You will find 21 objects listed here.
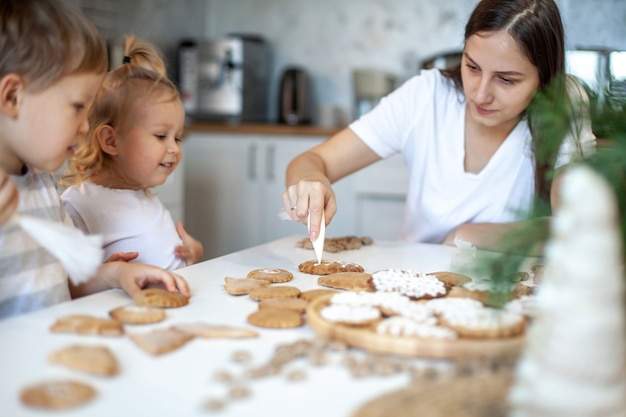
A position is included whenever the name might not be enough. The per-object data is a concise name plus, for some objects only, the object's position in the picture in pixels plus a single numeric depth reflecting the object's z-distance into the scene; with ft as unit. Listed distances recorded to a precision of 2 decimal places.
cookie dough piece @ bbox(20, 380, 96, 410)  1.93
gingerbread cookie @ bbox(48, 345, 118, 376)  2.18
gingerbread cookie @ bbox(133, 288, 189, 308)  2.98
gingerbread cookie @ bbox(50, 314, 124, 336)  2.56
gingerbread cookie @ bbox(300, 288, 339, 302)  3.21
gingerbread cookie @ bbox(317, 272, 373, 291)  3.43
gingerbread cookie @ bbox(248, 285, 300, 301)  3.20
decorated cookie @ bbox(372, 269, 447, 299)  3.17
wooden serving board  2.37
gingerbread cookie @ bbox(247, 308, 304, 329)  2.75
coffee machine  11.90
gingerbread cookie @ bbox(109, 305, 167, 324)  2.73
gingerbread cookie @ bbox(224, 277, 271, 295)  3.30
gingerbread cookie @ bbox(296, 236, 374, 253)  4.61
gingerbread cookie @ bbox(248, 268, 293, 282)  3.61
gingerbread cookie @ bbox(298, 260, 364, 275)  3.85
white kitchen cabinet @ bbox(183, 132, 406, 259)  10.27
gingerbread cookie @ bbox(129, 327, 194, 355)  2.40
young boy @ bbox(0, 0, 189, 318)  3.14
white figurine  1.71
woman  4.81
